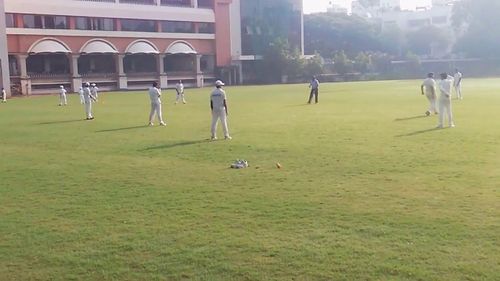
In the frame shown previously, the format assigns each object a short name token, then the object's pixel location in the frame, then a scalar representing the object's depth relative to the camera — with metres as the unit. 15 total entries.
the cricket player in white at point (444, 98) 18.30
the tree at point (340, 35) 96.49
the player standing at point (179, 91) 36.81
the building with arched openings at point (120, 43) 58.16
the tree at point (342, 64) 82.44
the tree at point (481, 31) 90.00
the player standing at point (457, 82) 31.98
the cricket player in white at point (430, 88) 21.14
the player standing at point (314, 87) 32.69
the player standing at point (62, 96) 39.03
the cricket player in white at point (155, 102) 21.41
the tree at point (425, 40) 100.75
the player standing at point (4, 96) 48.22
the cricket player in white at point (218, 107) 16.88
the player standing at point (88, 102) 26.02
